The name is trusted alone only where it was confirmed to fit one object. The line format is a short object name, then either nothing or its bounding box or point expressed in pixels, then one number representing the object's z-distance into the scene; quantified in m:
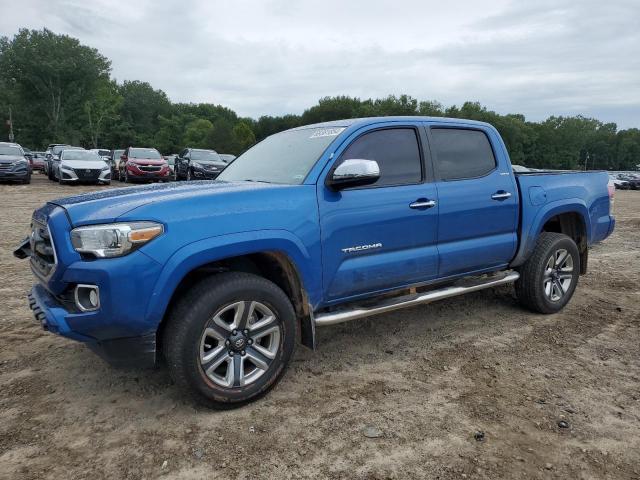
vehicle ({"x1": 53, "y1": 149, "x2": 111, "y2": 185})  18.11
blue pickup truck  2.68
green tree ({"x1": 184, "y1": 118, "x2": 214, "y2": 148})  84.44
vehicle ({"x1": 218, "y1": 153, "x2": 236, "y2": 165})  23.38
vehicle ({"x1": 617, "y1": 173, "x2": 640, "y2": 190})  41.81
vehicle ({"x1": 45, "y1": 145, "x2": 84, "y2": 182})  20.68
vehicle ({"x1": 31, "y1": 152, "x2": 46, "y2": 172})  31.44
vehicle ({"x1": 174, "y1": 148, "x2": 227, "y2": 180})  20.34
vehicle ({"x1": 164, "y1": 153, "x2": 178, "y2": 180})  24.76
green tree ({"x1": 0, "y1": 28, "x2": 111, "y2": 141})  55.75
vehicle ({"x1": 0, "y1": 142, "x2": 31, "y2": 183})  18.27
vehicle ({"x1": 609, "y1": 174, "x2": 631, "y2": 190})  42.00
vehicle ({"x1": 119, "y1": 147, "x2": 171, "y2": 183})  20.36
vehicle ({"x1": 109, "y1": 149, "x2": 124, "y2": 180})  23.38
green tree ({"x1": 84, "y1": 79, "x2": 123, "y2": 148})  71.94
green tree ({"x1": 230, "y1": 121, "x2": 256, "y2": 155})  76.06
